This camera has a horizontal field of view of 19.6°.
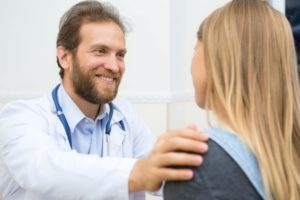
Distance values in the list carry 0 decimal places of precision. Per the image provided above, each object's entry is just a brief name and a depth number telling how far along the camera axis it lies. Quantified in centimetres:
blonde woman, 130
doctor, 148
